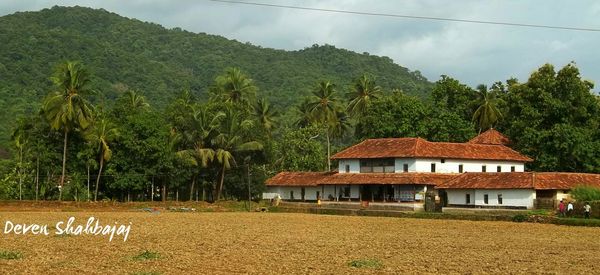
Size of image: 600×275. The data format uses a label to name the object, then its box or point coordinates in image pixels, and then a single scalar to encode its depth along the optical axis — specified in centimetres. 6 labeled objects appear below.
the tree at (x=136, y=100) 8215
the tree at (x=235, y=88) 8694
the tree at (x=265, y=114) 9000
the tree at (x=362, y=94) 9000
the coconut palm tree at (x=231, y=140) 7500
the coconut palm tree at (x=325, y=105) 8919
